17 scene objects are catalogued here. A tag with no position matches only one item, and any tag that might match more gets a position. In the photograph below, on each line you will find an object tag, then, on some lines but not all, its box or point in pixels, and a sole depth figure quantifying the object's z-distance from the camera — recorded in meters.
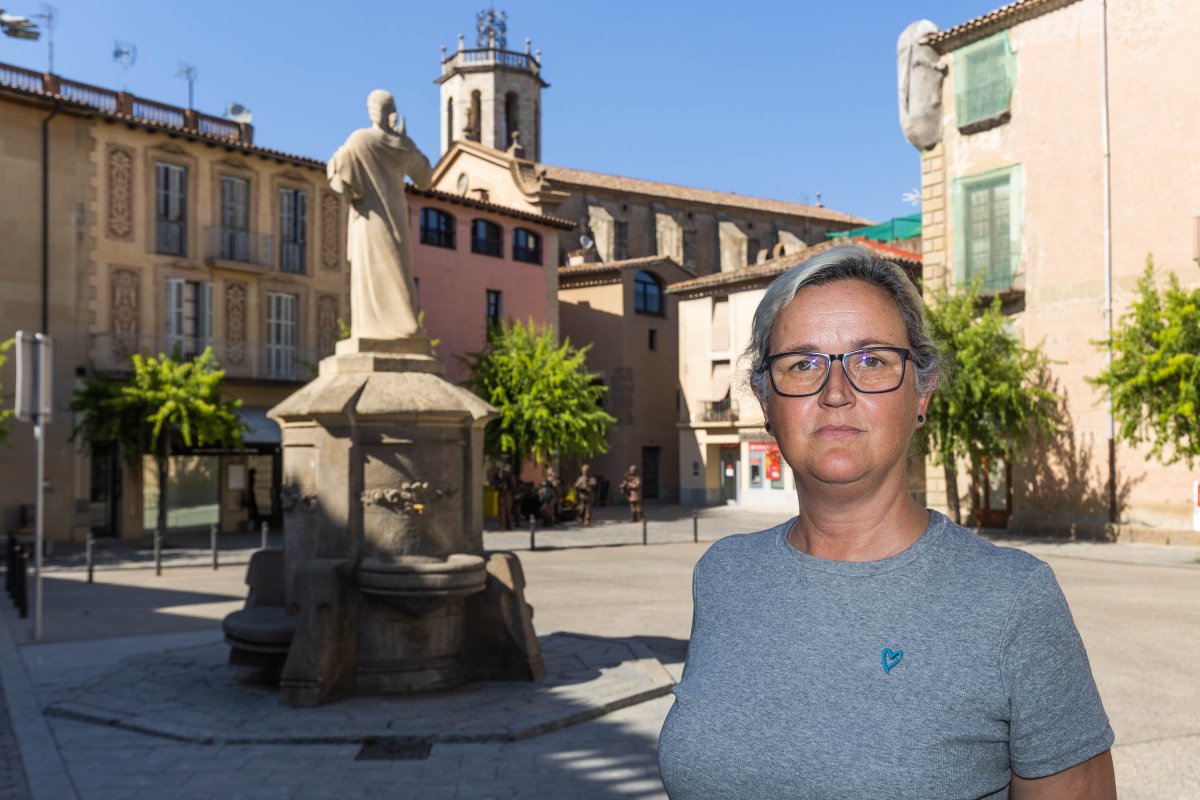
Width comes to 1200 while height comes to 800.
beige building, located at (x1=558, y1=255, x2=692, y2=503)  39.94
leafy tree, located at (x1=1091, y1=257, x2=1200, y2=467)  16.50
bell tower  62.28
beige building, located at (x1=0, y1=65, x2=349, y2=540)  24.30
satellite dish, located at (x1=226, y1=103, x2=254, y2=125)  31.41
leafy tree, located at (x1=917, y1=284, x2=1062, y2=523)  20.88
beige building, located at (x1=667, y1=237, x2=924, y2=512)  34.75
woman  1.56
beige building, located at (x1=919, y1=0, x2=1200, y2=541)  20.64
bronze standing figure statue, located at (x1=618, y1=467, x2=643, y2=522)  29.11
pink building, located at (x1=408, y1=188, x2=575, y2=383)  33.91
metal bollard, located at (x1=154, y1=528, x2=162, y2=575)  17.06
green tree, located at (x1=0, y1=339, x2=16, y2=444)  20.50
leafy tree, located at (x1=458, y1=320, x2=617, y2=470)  28.39
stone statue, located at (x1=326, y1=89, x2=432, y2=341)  8.16
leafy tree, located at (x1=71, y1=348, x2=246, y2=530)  22.59
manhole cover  6.17
